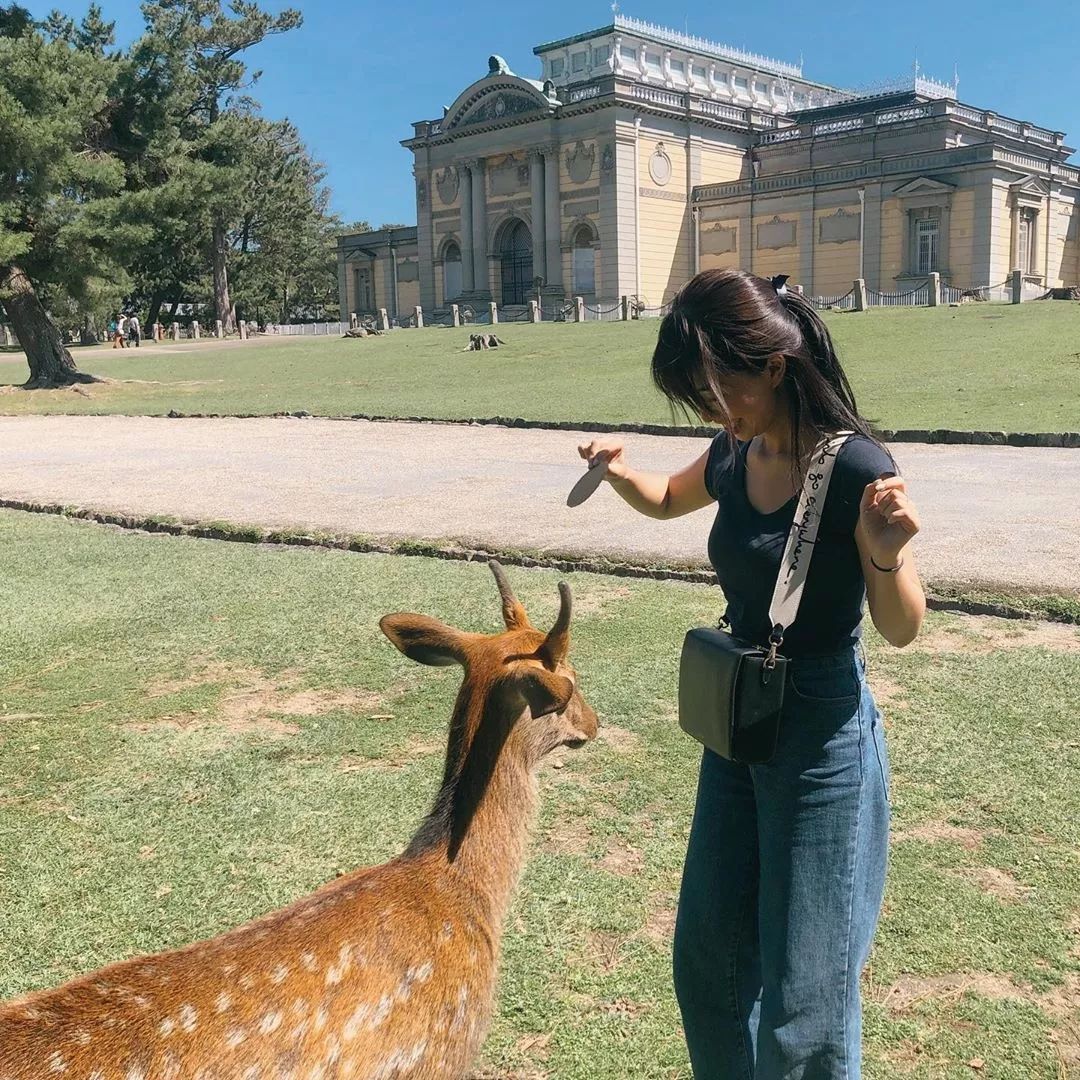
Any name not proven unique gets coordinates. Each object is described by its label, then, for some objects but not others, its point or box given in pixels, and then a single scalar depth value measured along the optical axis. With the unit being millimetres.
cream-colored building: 55562
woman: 2387
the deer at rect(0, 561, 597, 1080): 2078
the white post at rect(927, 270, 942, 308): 42288
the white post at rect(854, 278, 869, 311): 39062
